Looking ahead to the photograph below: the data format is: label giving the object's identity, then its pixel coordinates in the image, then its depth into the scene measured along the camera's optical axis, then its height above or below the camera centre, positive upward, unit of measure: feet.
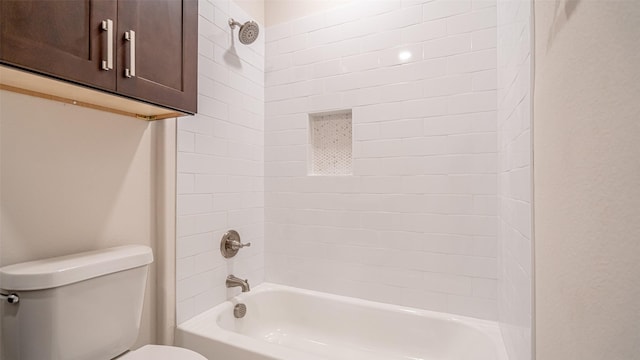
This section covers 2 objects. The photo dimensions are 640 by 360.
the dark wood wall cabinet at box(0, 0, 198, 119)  2.38 +1.33
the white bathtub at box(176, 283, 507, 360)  4.42 -2.71
